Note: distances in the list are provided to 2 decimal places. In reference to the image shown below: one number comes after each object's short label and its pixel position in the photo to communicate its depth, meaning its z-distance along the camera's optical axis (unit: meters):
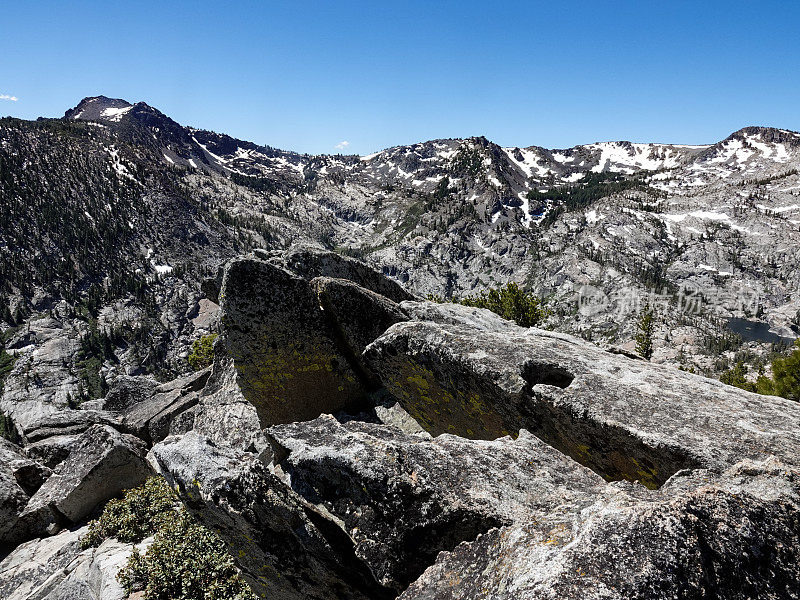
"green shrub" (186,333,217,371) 65.38
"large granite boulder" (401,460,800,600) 4.40
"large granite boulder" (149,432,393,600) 7.38
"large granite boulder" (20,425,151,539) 18.45
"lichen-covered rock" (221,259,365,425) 14.75
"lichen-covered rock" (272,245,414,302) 16.47
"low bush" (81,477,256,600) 11.77
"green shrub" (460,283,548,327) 57.47
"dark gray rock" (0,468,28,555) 18.84
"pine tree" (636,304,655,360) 91.44
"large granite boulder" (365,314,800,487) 8.56
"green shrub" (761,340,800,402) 39.03
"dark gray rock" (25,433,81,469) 25.97
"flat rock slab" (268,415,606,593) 6.59
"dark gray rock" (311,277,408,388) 15.01
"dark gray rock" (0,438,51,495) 21.16
